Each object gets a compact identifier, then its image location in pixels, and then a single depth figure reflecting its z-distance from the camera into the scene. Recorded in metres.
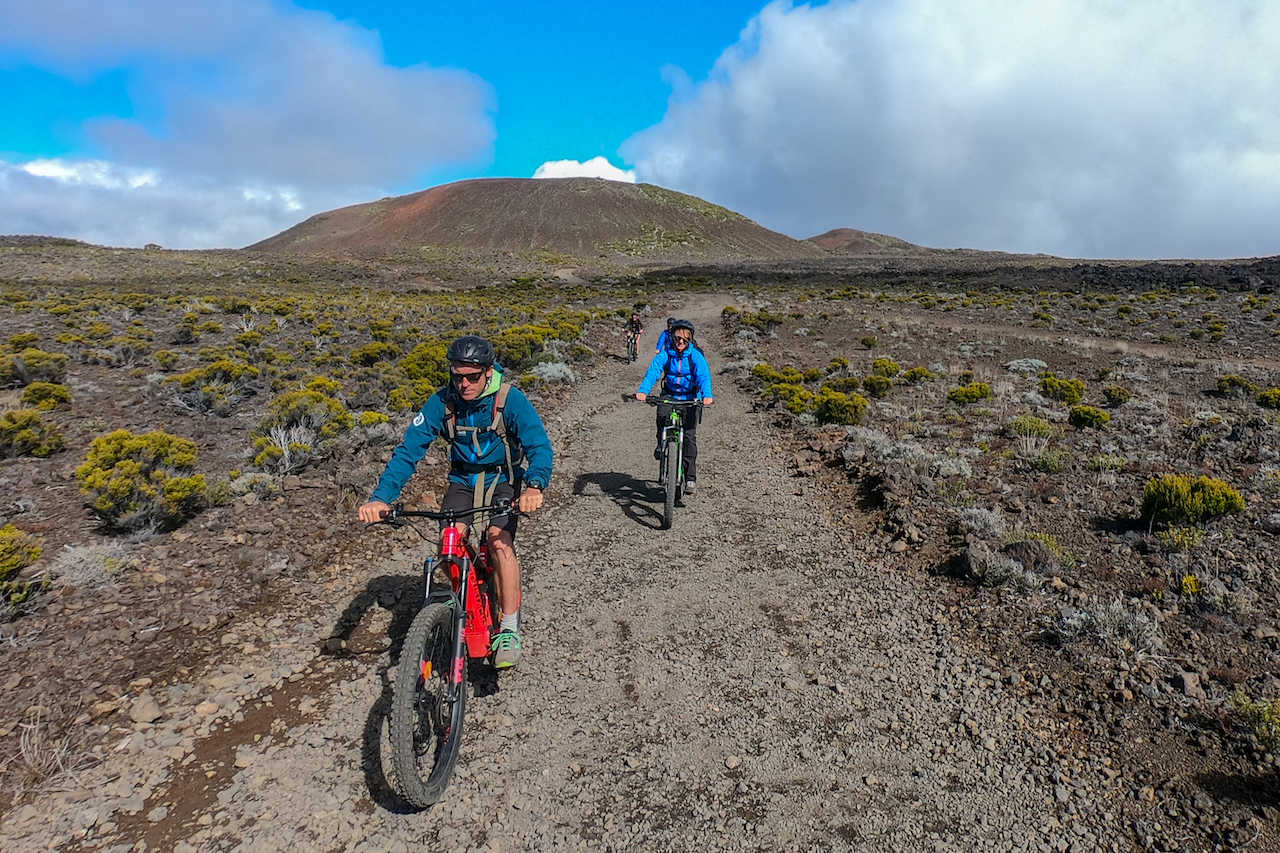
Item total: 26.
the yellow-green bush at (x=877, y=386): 13.23
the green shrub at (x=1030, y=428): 9.50
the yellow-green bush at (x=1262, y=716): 3.38
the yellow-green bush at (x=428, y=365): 13.90
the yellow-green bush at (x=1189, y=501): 6.06
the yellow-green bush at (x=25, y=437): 8.00
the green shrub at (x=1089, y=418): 10.16
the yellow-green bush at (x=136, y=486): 6.18
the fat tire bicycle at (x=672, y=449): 6.98
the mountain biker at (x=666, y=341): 7.23
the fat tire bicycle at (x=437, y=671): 2.95
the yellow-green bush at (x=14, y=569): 4.56
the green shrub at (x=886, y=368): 15.33
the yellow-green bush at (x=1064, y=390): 12.67
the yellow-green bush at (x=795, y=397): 11.88
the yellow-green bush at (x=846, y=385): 13.70
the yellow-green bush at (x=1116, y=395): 12.18
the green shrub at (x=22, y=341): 13.83
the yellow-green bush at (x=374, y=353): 15.32
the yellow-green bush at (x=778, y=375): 14.41
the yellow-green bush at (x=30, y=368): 11.45
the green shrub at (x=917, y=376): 14.68
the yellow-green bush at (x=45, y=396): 10.07
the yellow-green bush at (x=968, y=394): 12.16
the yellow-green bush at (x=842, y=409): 10.98
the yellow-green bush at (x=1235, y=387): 13.10
